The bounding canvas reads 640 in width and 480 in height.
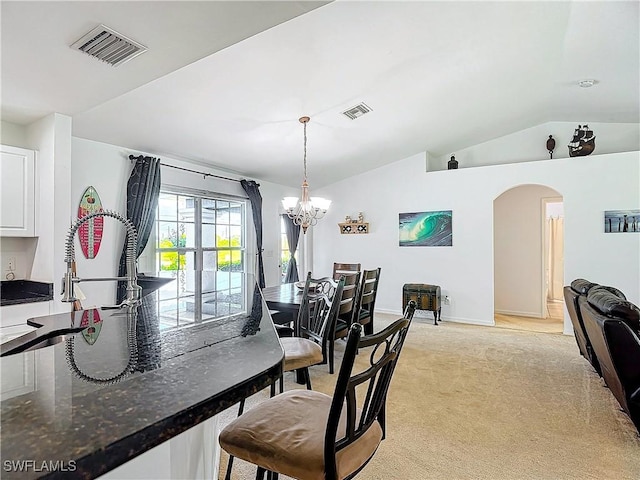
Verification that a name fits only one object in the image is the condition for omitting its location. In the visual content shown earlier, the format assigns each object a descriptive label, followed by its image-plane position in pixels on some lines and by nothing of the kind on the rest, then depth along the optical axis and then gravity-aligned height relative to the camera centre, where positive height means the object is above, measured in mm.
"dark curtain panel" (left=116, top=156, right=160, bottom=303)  4012 +504
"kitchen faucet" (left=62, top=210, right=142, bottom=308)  1556 -142
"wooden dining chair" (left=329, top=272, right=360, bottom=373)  3209 -616
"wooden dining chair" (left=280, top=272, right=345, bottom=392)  1996 -620
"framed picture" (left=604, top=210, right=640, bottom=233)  4688 +292
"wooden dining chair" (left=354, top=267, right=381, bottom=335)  3832 -639
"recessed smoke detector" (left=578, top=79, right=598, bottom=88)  4057 +1860
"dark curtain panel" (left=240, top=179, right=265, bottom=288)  5840 +575
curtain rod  4140 +1013
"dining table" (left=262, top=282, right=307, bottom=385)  3105 -543
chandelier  4262 +466
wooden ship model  5055 +1447
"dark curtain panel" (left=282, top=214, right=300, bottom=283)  6645 -35
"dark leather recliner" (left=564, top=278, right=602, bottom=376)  3256 -726
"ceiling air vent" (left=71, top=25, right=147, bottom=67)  1938 +1140
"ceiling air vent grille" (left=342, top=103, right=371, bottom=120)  4148 +1591
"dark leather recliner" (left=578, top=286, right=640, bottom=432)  2135 -638
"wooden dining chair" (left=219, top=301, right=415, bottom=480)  986 -605
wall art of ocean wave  5922 +242
